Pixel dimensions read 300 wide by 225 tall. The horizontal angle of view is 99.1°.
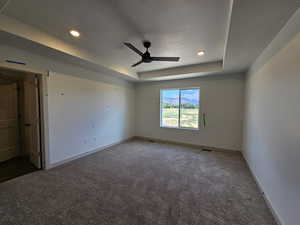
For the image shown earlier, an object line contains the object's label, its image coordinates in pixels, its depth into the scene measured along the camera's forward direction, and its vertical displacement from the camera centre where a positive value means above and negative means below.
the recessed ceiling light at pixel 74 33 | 2.20 +1.29
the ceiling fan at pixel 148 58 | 2.53 +0.99
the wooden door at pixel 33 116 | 2.81 -0.24
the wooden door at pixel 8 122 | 3.38 -0.44
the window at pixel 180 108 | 4.66 -0.03
